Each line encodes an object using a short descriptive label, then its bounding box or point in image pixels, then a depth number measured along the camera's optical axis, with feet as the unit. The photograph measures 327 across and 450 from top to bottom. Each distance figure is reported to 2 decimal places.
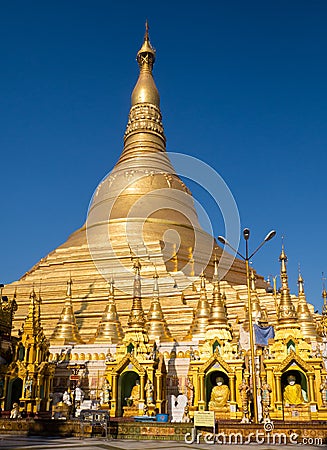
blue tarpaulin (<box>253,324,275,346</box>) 68.42
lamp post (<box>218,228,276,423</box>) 52.44
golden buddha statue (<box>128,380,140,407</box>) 73.61
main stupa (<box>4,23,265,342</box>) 110.22
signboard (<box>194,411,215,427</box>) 45.88
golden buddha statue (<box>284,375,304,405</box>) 68.49
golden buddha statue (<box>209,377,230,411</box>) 69.97
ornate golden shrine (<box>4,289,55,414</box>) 75.20
